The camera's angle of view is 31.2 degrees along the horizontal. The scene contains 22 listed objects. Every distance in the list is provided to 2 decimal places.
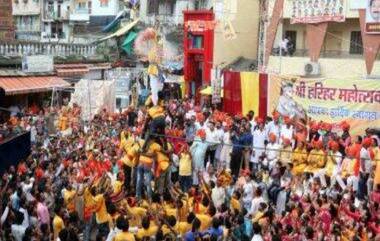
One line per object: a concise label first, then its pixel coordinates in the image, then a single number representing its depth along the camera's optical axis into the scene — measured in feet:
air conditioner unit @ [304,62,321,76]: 77.71
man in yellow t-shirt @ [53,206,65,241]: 37.63
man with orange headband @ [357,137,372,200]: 45.34
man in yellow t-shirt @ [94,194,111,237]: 39.83
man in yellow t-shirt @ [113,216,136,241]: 33.03
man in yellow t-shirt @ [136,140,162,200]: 43.01
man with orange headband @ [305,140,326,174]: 47.28
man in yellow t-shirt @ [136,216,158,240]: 34.24
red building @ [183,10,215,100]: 95.20
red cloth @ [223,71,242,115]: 76.07
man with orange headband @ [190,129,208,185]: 51.47
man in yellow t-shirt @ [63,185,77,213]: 40.61
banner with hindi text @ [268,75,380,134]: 59.88
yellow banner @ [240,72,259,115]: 72.59
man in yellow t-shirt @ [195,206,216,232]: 35.88
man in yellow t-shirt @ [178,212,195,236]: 35.88
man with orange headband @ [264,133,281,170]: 50.24
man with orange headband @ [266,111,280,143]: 54.23
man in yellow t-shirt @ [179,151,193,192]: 48.70
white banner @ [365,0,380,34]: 69.72
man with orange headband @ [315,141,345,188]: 46.13
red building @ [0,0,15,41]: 87.58
